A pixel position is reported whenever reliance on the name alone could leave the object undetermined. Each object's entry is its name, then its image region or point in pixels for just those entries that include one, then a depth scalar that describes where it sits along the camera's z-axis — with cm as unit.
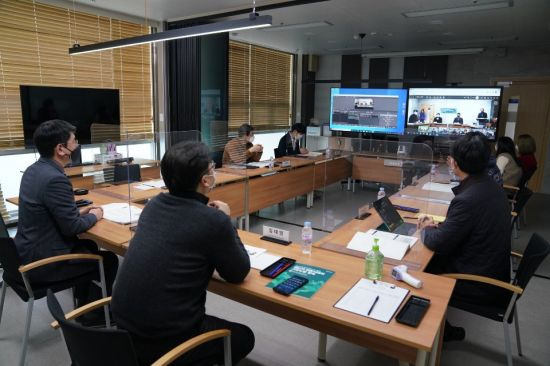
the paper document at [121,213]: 256
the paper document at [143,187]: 341
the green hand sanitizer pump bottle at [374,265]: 177
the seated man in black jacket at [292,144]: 615
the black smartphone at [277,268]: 175
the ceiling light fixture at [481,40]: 666
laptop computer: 248
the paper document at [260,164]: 500
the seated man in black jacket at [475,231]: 208
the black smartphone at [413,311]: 140
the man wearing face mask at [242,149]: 513
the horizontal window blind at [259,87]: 789
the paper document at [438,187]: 339
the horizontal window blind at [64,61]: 442
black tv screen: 439
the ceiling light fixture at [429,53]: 731
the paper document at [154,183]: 347
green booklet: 162
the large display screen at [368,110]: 695
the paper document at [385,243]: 211
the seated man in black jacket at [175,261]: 137
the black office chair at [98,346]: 114
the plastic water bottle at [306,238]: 198
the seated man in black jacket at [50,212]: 216
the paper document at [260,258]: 185
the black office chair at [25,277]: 197
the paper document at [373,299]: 147
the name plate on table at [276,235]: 218
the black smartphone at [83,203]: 291
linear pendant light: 284
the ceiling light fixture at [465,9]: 461
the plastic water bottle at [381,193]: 302
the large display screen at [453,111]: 615
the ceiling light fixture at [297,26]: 598
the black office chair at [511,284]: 192
